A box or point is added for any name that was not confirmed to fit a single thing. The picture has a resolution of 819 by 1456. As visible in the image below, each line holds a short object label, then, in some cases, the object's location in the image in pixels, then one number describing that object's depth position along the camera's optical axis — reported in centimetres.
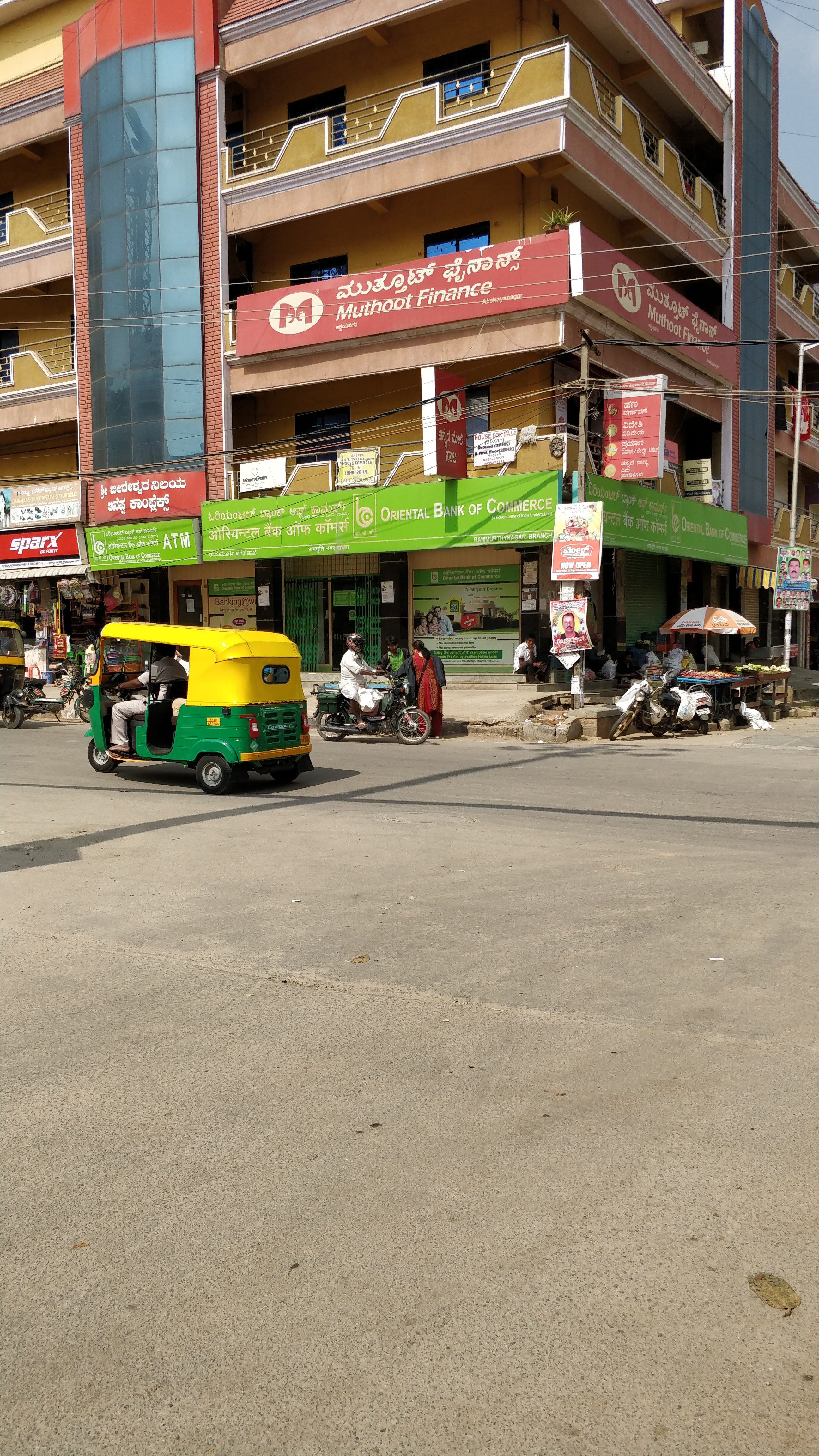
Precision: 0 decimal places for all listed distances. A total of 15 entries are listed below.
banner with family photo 2397
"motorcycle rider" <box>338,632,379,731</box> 1755
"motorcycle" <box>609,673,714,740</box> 1845
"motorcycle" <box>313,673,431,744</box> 1747
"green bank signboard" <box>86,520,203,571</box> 2630
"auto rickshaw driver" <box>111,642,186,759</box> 1282
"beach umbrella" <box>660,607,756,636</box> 2191
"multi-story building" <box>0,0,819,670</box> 2228
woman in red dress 1758
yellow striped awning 3209
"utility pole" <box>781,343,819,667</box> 2765
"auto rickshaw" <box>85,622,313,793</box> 1178
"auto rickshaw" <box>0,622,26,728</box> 2072
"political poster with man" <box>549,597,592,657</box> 1911
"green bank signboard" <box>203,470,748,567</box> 2123
